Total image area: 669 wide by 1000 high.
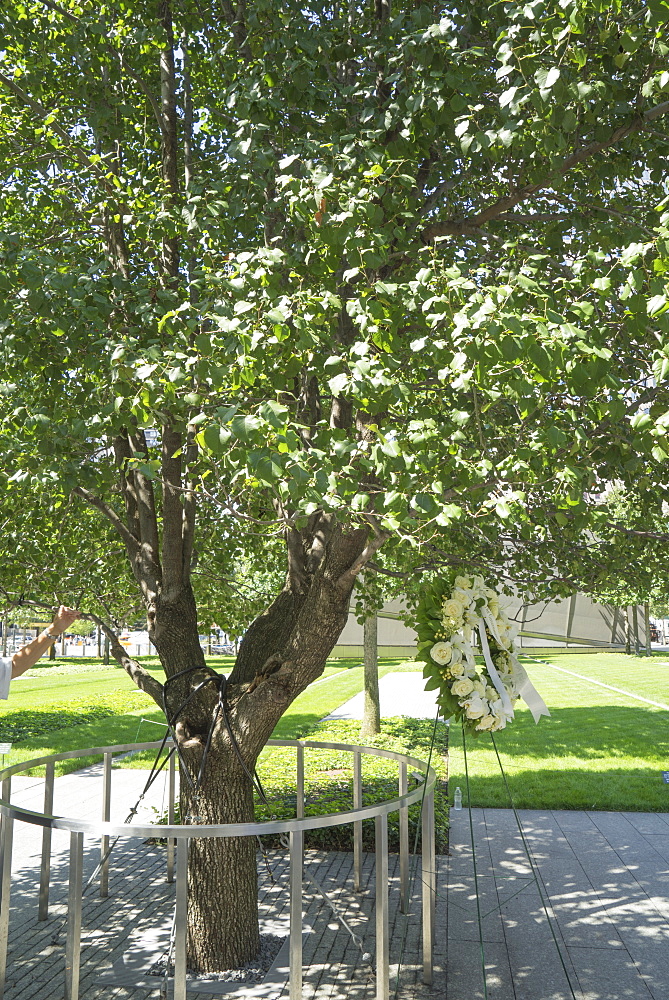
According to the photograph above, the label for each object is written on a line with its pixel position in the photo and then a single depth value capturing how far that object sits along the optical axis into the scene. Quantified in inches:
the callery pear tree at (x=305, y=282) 138.6
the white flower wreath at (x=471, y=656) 172.4
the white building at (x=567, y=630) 1026.1
